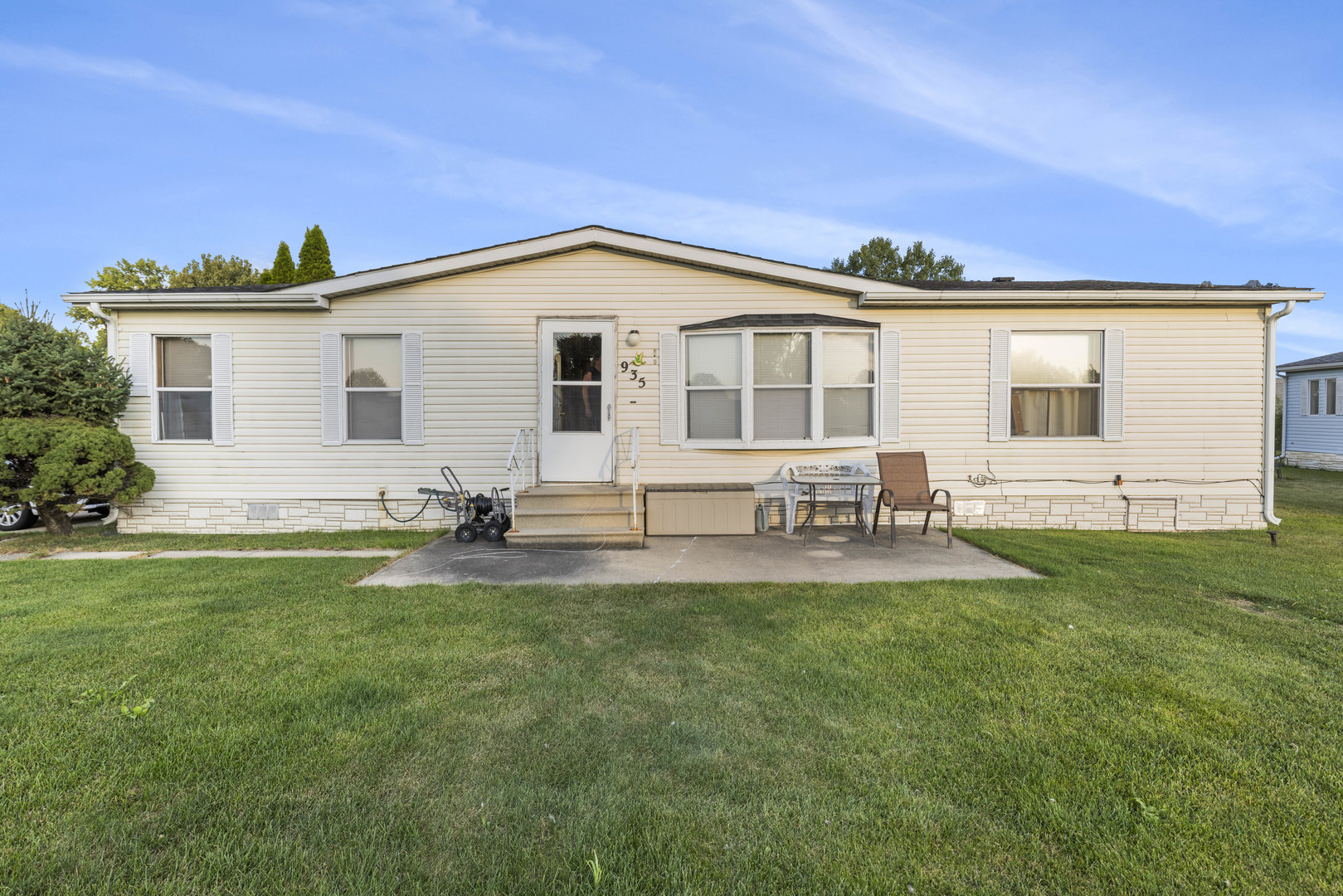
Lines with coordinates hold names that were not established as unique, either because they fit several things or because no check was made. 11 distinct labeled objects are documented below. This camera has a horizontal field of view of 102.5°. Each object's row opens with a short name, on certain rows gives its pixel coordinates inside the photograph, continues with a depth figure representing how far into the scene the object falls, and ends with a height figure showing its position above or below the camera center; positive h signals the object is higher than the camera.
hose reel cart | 6.25 -0.95
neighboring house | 16.02 +0.68
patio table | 6.30 -0.58
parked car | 7.64 -1.21
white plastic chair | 7.04 -0.69
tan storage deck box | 6.59 -0.95
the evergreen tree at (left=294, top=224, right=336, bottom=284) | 16.78 +5.50
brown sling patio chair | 6.48 -0.50
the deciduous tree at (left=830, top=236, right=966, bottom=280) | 31.20 +9.99
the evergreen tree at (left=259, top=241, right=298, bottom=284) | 16.95 +5.27
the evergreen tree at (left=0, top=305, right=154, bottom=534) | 6.13 +0.09
